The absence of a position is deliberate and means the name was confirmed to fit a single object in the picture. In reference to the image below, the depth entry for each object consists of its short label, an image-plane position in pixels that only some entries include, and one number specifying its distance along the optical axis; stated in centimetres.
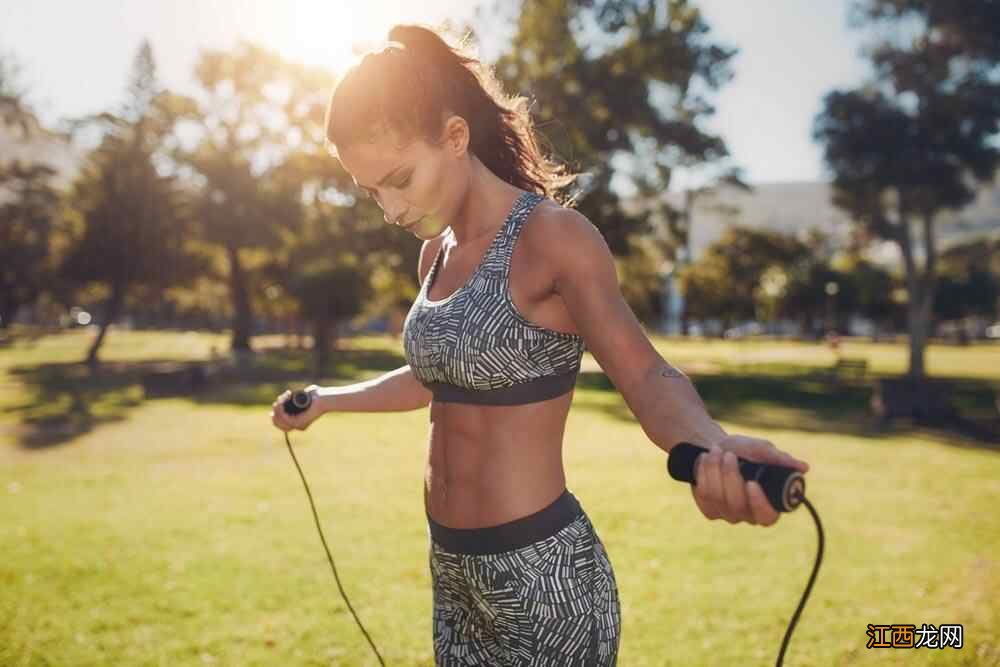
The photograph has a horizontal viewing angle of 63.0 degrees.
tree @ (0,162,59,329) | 4794
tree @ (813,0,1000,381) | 2936
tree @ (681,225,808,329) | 6825
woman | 209
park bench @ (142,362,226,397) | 2469
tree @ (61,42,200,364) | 4088
